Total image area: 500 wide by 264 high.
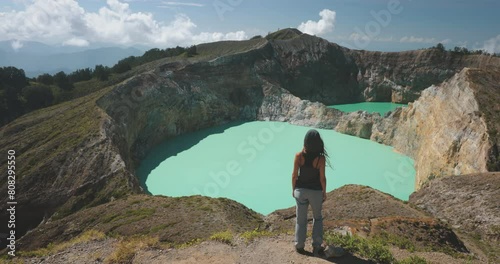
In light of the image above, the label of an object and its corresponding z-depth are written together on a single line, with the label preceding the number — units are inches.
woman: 293.0
